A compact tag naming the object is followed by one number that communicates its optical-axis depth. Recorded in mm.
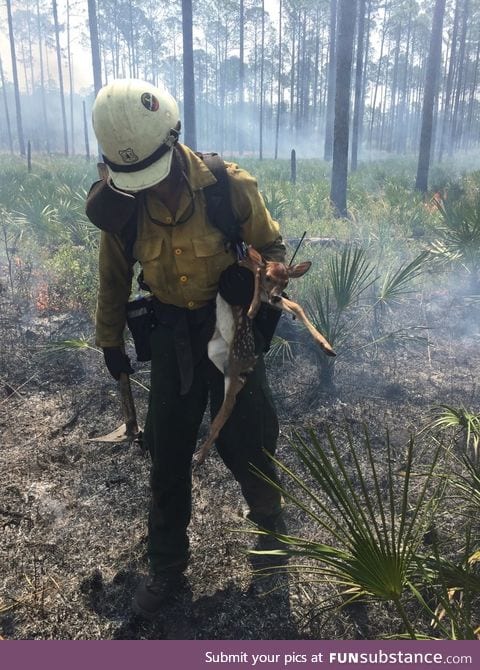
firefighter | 1822
